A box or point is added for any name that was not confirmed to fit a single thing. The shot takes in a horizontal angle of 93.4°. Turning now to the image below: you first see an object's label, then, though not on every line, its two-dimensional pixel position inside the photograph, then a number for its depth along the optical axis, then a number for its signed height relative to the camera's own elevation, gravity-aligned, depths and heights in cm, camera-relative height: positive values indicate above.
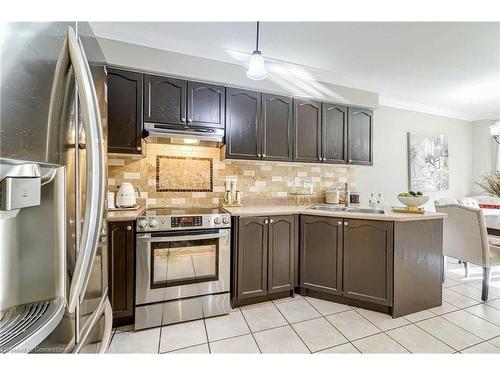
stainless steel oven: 187 -67
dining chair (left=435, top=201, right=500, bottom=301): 232 -52
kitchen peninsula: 209 -64
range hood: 213 +51
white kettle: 214 -8
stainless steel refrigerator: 48 +1
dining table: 237 -35
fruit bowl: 224 -11
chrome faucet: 285 -10
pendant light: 180 +95
